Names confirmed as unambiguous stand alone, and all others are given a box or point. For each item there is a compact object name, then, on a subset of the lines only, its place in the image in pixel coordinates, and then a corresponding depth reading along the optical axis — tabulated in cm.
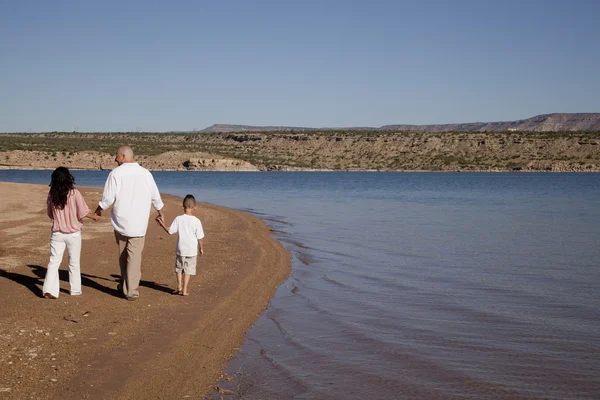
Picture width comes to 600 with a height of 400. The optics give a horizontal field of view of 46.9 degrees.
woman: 900
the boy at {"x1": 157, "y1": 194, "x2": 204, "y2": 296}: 973
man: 894
